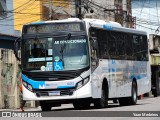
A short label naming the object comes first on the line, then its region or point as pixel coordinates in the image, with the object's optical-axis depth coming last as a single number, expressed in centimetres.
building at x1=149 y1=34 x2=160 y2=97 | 5647
